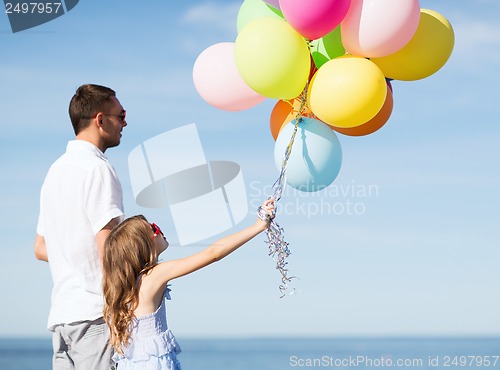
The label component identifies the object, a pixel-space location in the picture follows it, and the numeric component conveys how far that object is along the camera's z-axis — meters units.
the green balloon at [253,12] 3.16
